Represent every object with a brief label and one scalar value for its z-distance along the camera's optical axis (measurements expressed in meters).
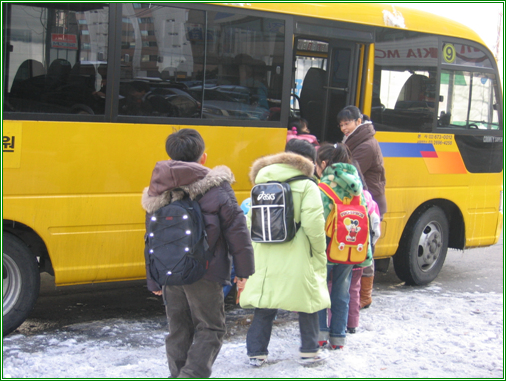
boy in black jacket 3.55
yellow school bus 4.67
